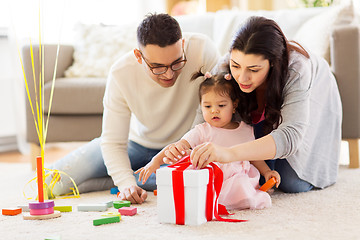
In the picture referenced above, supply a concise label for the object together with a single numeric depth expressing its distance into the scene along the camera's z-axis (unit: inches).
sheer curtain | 141.1
